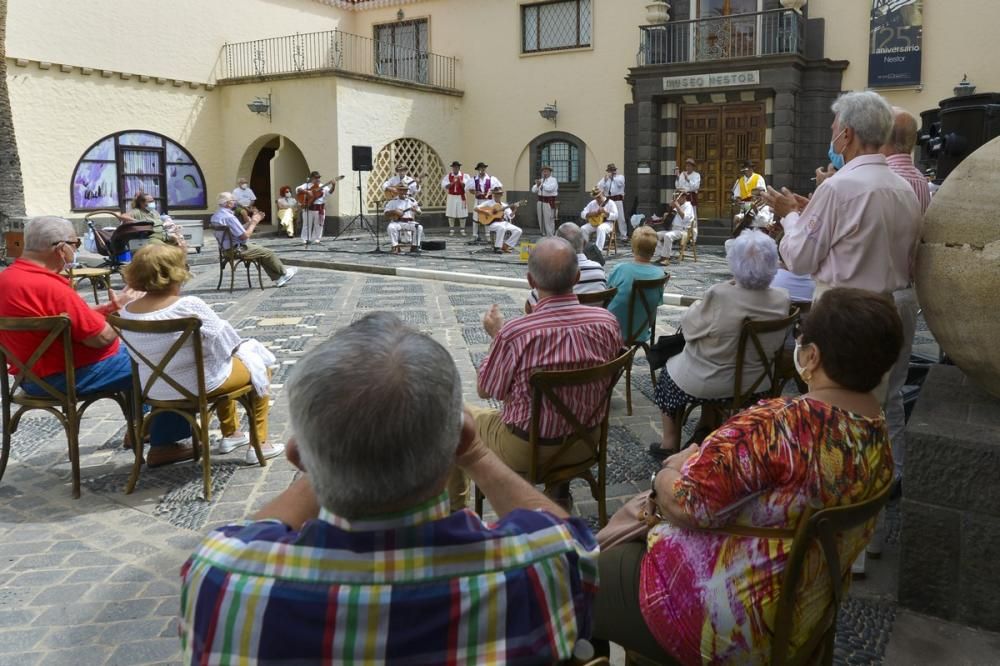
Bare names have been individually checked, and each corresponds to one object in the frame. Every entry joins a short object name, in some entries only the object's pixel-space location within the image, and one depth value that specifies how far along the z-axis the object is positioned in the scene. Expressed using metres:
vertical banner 16.59
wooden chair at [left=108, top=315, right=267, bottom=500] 3.78
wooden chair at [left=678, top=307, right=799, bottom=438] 3.74
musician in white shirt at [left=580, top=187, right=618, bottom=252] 14.47
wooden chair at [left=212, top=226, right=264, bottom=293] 10.96
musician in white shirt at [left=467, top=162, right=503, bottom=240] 18.20
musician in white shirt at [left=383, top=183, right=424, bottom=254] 15.77
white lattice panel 20.55
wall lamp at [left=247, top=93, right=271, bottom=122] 20.23
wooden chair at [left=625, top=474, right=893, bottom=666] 1.72
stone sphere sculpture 2.61
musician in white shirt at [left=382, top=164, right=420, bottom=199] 16.73
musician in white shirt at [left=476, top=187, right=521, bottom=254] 15.99
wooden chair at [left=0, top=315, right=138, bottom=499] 3.82
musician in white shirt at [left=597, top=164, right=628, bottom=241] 17.81
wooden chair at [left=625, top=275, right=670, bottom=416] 5.07
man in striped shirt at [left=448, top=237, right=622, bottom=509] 3.14
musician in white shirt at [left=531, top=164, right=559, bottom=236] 18.41
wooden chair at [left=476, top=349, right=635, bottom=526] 2.96
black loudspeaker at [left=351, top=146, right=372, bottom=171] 16.95
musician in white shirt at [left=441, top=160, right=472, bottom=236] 19.95
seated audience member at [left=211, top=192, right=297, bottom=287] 10.83
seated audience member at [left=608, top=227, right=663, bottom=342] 5.13
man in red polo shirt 4.02
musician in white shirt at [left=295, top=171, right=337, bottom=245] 17.78
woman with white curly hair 3.83
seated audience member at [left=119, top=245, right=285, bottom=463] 3.93
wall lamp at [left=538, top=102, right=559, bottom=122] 20.88
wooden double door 18.38
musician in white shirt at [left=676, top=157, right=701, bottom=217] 16.02
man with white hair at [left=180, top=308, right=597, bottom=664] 1.24
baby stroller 10.77
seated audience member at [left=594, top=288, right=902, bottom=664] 1.79
